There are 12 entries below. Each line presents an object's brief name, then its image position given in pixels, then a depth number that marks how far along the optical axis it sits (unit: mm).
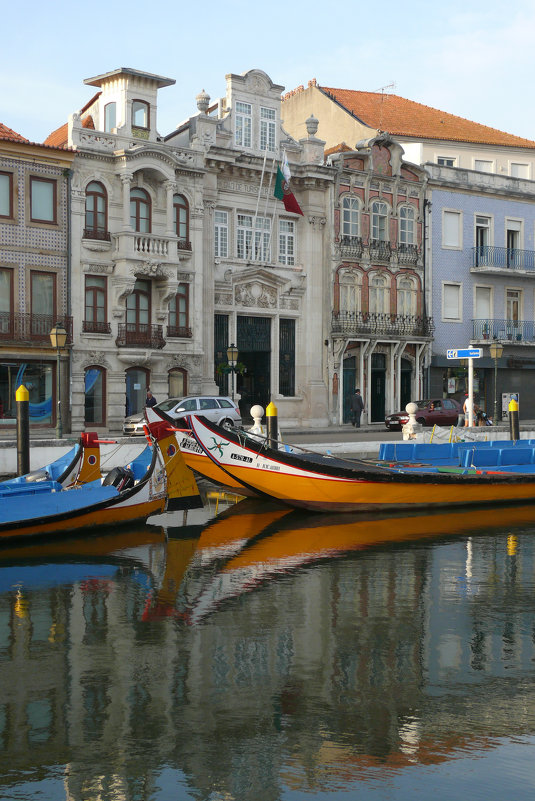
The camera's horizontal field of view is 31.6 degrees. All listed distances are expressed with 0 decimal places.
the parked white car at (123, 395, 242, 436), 31953
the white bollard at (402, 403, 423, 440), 28734
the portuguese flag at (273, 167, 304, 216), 39094
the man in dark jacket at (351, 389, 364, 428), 41156
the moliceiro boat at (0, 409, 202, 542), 14859
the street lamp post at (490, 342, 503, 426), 34719
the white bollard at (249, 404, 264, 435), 24750
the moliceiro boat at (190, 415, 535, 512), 18312
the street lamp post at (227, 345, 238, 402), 37219
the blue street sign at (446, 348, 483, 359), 29391
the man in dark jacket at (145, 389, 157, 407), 34500
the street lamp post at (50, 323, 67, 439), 25828
